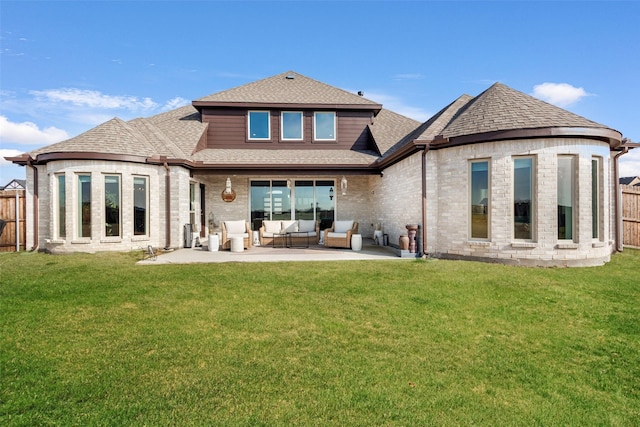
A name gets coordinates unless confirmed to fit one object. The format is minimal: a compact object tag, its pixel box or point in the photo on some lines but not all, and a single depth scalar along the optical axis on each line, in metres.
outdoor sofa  12.27
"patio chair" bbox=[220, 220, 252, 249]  11.15
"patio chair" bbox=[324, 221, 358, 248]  11.23
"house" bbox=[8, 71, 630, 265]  7.83
